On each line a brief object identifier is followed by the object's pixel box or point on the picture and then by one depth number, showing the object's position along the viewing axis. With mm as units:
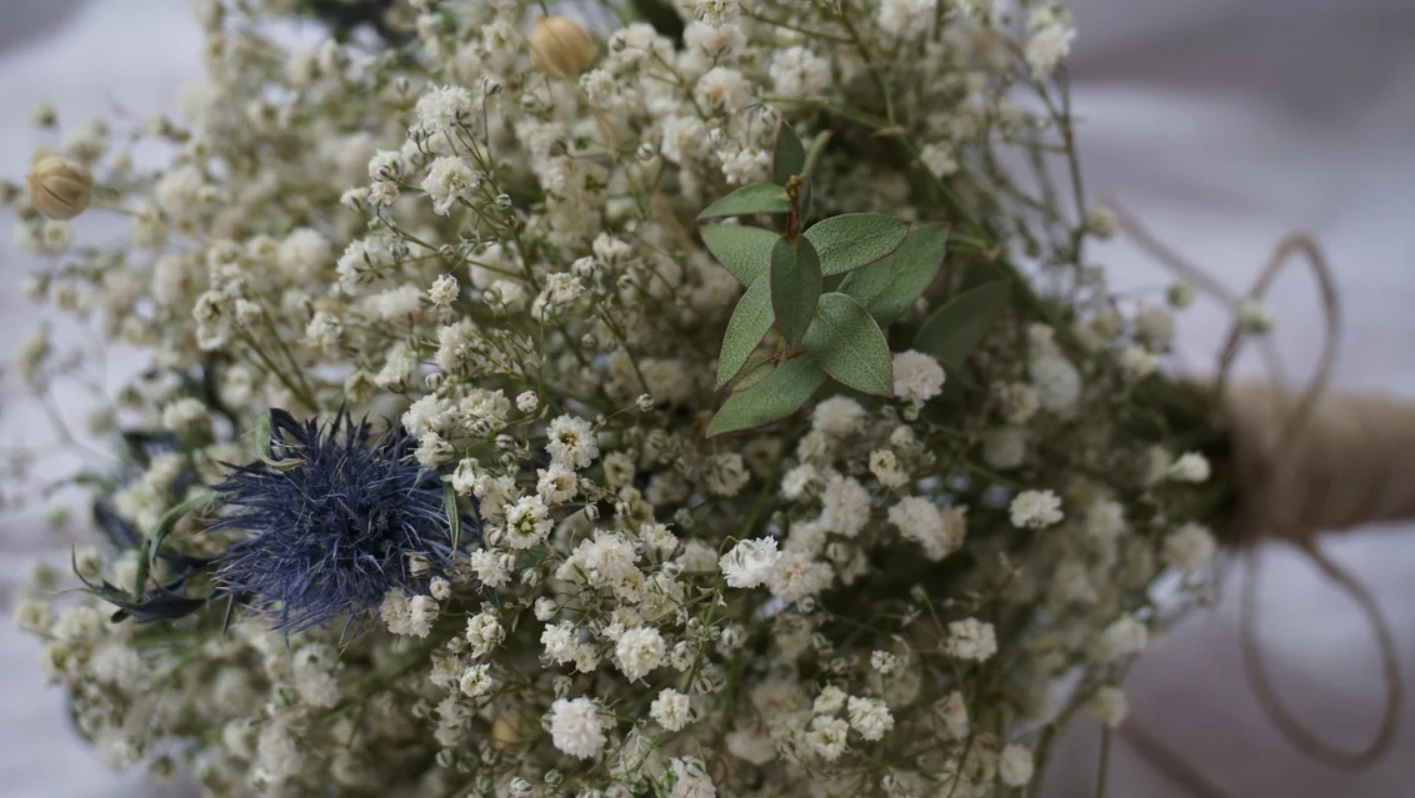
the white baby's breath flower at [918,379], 317
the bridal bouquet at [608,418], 308
